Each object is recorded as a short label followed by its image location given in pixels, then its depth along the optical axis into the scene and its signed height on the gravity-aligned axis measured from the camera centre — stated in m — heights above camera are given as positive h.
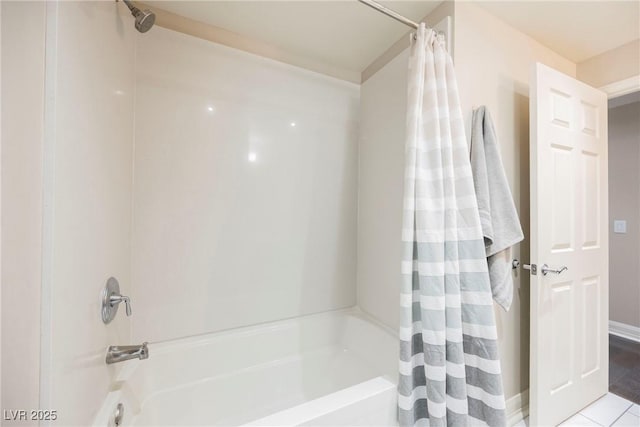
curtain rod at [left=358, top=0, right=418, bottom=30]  1.01 +0.84
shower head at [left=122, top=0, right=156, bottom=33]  0.99 +0.79
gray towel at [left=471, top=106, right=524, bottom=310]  1.15 +0.04
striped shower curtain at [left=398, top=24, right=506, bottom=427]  0.98 -0.25
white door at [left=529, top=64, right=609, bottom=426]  1.29 -0.17
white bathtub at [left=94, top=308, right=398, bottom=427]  1.03 -0.85
